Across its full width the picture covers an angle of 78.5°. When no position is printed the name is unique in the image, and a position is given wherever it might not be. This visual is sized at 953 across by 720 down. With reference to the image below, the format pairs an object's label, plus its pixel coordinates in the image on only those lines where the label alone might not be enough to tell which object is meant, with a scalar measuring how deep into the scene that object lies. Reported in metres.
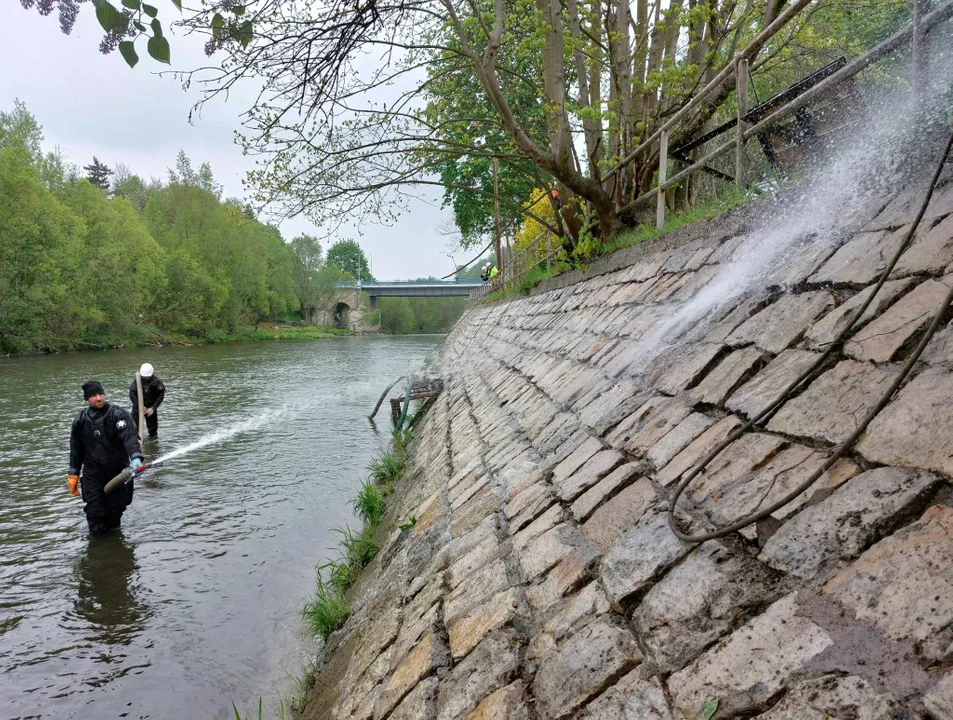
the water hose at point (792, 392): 1.96
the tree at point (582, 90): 8.56
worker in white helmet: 12.84
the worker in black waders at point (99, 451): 7.74
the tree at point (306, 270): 85.44
